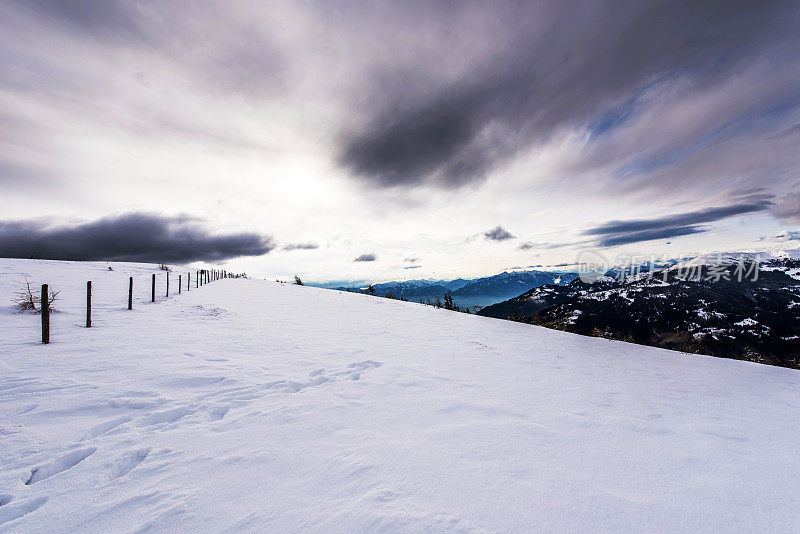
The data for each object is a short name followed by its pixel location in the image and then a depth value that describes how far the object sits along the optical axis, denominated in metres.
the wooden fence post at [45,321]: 6.55
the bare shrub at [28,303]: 9.58
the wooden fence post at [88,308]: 8.09
